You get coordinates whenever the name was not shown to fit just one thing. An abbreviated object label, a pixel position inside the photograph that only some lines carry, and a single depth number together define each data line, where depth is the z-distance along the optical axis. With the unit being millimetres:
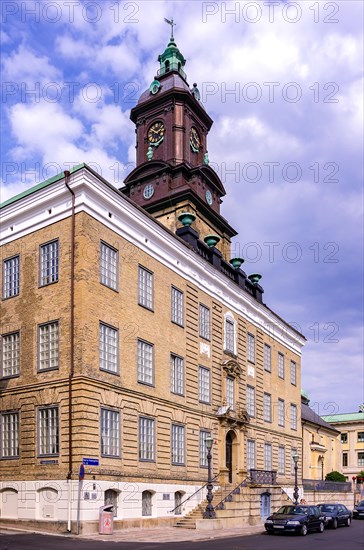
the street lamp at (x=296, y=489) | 41650
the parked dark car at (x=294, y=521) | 29203
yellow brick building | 26047
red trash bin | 24703
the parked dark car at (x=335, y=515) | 35219
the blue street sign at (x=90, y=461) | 25016
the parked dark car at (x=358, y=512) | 46438
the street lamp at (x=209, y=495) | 30642
